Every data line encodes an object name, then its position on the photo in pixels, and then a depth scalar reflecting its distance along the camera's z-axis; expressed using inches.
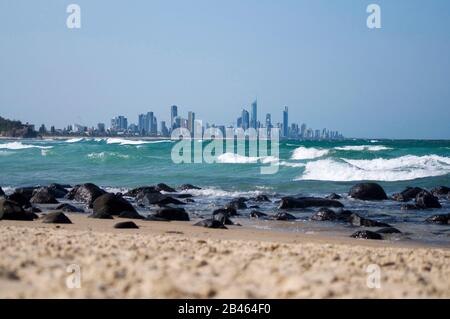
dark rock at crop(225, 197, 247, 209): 690.5
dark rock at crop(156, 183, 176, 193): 921.5
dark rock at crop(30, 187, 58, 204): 733.3
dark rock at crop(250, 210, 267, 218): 617.6
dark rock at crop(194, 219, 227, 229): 510.6
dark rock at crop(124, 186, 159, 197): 835.4
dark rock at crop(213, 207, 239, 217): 628.5
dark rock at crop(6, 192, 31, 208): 655.5
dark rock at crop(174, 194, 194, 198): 830.4
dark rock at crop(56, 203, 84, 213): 635.0
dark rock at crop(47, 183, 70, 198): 810.8
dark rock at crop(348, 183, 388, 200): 804.6
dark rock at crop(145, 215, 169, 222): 564.4
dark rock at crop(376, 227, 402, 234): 498.3
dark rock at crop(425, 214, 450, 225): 570.9
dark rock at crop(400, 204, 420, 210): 693.9
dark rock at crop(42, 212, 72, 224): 499.5
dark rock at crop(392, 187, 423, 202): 804.3
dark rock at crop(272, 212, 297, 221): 593.3
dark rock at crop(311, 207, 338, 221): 593.3
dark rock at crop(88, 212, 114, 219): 562.2
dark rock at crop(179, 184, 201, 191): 964.1
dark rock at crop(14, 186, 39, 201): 778.5
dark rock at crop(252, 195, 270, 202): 791.7
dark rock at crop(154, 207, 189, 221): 573.0
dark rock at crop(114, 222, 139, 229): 483.2
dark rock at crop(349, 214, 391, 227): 545.6
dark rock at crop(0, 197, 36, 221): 509.7
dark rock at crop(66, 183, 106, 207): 743.7
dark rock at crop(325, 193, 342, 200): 818.6
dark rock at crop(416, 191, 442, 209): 702.5
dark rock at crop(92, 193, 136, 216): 587.8
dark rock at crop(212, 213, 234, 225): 546.8
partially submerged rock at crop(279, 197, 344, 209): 698.8
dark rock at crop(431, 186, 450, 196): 872.9
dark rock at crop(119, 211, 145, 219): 574.6
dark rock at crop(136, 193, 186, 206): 740.0
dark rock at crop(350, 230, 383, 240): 466.9
